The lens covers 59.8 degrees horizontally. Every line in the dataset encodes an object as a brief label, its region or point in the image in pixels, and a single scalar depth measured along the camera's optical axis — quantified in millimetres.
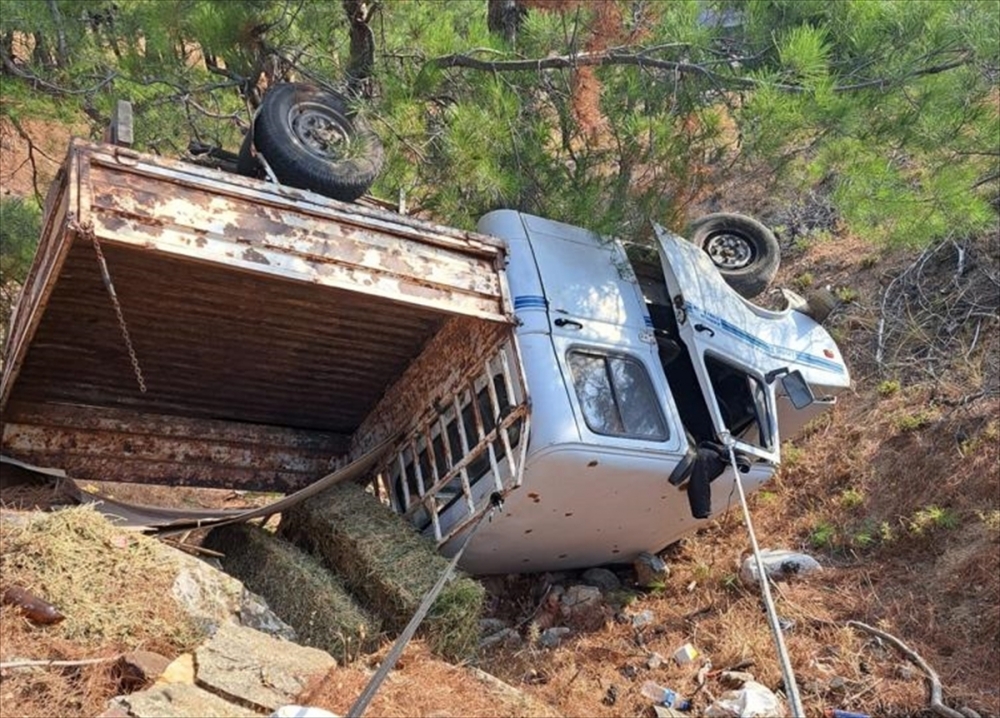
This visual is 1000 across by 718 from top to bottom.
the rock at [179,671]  4090
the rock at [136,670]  4211
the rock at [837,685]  6309
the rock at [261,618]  5422
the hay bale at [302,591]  5645
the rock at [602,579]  7957
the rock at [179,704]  3668
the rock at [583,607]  7438
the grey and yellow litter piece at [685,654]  6703
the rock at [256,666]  4090
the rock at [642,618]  7513
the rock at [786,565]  8203
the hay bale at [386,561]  5742
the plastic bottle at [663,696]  6043
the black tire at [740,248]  8195
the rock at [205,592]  5051
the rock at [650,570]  8047
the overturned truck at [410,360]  5340
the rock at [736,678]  6281
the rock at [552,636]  7139
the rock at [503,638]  7047
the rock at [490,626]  7283
